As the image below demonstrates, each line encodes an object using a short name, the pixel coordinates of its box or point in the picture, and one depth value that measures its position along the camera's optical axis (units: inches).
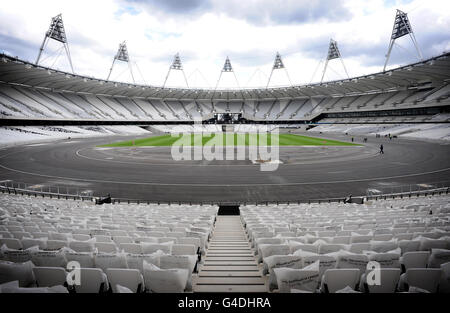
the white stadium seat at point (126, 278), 130.1
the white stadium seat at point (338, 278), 128.1
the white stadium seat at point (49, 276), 129.7
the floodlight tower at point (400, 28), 2544.3
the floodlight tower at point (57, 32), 2464.4
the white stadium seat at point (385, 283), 127.3
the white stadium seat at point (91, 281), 128.3
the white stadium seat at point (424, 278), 125.1
